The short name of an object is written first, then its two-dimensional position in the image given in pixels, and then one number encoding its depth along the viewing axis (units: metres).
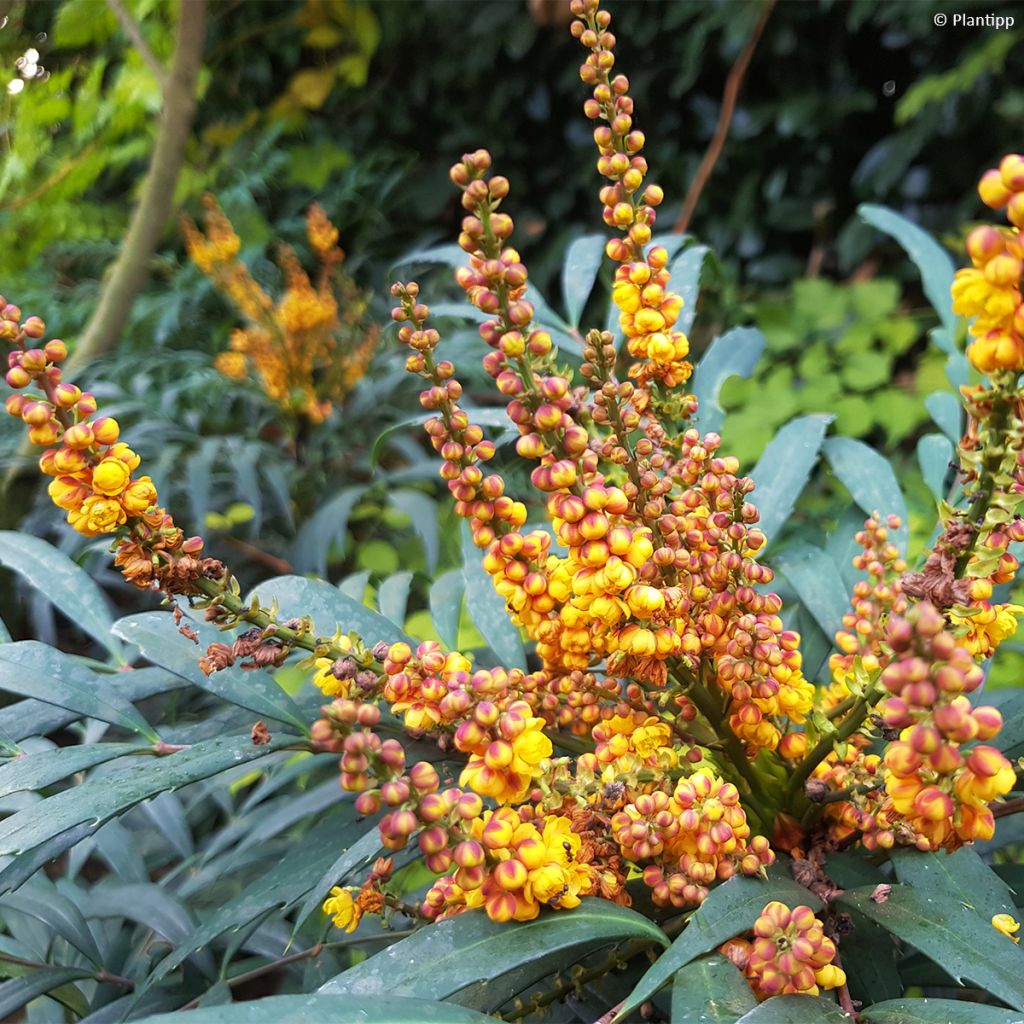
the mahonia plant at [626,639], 0.31
